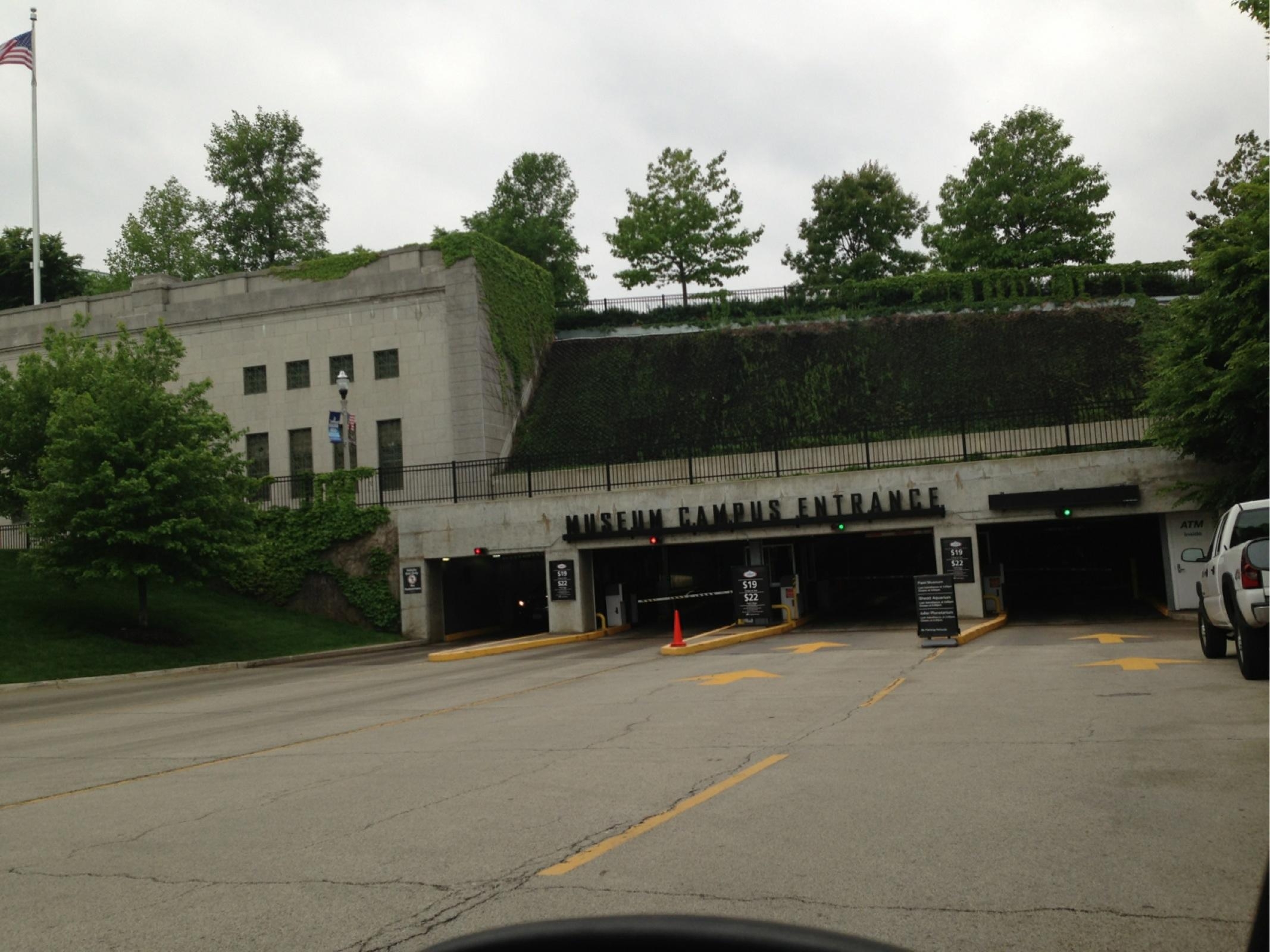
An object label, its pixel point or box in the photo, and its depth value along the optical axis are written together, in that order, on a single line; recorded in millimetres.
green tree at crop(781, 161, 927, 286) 71375
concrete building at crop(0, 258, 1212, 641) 28906
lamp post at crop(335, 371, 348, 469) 31550
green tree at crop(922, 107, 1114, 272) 60125
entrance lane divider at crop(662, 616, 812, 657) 23719
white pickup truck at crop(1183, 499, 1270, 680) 12234
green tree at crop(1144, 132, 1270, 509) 20547
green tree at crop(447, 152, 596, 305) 68938
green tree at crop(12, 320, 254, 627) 25812
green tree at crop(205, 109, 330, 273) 66312
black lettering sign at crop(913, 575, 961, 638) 22078
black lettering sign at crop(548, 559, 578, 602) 32500
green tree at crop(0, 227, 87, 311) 62906
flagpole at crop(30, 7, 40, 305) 49781
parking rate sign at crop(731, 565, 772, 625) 29453
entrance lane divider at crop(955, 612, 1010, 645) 22902
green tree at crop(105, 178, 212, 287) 68062
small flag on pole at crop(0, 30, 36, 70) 44125
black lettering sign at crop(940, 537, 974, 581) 28828
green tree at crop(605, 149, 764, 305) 61406
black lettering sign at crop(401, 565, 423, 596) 34156
